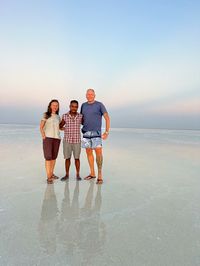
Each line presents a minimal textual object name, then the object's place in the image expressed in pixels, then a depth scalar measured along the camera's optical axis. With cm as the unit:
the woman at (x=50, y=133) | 336
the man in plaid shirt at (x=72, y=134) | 347
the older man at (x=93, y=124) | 348
